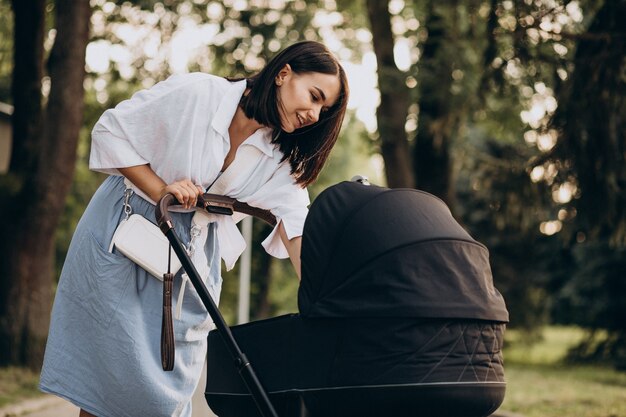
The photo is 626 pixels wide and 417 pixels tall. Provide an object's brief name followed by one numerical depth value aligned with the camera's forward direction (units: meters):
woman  3.25
